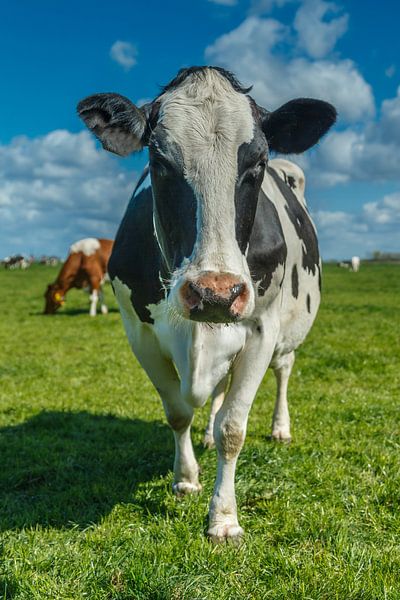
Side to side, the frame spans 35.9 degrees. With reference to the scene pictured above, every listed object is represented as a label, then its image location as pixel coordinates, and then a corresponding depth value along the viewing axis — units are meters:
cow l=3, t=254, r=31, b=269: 66.88
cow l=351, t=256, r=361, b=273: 62.14
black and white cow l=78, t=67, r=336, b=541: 3.02
